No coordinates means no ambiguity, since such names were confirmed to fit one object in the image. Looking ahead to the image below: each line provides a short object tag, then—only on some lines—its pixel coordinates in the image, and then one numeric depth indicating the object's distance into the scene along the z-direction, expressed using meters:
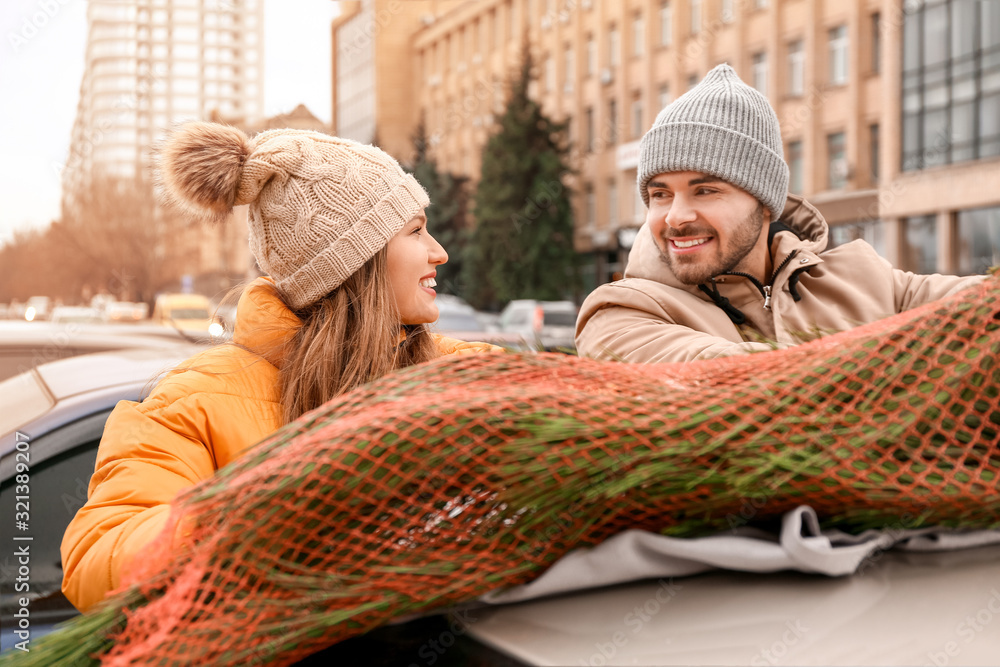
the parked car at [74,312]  32.03
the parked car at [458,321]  12.01
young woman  2.04
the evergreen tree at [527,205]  37.56
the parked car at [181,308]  25.38
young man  2.62
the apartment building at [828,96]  23.41
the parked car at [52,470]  2.85
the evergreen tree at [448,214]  44.22
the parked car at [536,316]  21.89
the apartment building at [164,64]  150.00
